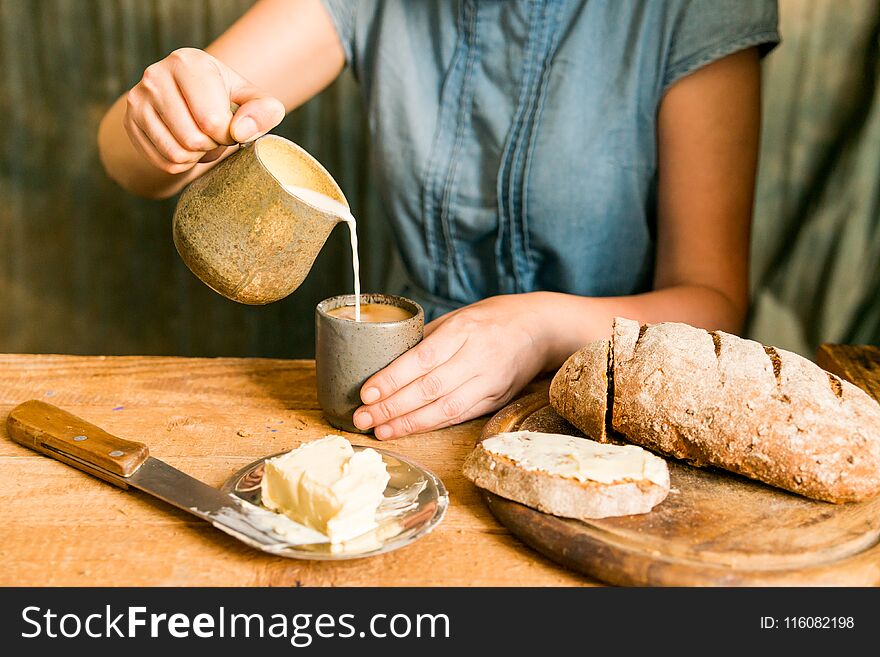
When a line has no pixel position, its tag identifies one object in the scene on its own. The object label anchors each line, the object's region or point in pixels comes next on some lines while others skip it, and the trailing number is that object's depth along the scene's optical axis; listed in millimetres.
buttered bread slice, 966
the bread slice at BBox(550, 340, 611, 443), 1146
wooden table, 919
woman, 1632
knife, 945
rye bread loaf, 1017
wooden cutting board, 885
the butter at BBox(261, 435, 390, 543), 933
